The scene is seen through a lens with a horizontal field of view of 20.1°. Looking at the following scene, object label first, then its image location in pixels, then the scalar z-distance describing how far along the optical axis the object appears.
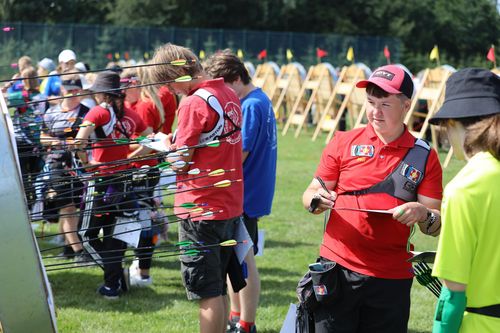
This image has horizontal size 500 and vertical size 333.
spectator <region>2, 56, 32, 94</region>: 17.66
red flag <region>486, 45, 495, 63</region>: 28.11
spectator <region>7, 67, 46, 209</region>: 6.94
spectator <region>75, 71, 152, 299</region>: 11.31
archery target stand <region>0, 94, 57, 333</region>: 4.07
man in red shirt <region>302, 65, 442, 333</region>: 6.48
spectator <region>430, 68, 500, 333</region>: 4.46
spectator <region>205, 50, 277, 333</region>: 9.74
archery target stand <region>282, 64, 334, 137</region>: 36.52
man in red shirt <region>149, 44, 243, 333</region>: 7.83
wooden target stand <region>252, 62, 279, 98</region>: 44.13
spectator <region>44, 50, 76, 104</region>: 17.01
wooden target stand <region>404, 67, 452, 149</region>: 28.16
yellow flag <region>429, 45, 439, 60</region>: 29.39
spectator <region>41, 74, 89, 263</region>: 12.78
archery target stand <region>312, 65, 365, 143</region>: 33.02
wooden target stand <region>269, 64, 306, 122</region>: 40.88
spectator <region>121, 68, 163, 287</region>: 12.01
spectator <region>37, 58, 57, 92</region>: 19.72
